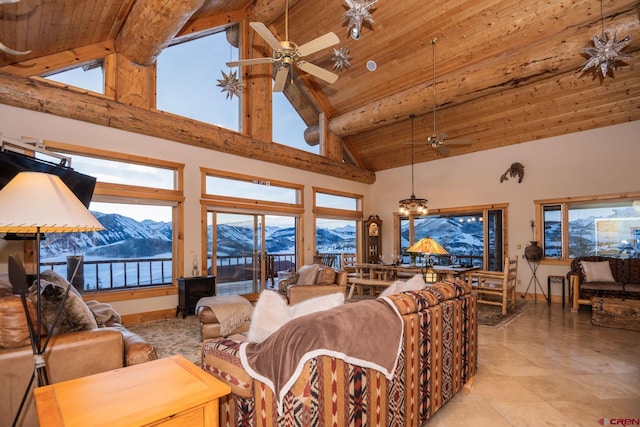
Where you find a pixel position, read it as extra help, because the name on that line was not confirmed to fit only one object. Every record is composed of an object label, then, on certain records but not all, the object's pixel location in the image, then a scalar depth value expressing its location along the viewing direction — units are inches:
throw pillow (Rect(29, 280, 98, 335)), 84.6
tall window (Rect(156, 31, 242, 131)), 223.6
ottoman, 150.8
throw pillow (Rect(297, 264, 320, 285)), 209.4
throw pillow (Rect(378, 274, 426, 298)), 101.0
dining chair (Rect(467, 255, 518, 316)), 215.8
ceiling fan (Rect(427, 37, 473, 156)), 212.6
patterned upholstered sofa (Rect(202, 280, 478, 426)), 62.1
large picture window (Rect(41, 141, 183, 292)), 193.8
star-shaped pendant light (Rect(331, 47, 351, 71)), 226.0
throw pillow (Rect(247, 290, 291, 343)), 76.0
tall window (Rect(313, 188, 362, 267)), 326.3
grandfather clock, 357.7
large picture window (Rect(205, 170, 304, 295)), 245.1
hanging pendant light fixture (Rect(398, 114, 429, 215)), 247.4
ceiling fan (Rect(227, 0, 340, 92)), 129.4
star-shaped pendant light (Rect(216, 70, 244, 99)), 227.2
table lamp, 139.7
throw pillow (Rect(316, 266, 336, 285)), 209.2
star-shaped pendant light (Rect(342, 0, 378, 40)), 167.0
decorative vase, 261.6
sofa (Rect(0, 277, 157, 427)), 76.8
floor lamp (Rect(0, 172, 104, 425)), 57.9
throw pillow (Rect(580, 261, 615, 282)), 219.0
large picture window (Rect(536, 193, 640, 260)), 236.7
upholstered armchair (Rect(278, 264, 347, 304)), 200.8
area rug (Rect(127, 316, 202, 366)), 148.8
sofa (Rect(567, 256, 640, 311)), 212.7
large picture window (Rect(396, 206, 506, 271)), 295.9
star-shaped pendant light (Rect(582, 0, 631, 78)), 152.4
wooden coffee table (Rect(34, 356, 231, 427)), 47.3
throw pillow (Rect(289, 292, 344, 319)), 76.3
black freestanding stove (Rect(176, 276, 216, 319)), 210.4
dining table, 229.1
